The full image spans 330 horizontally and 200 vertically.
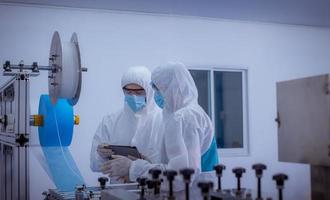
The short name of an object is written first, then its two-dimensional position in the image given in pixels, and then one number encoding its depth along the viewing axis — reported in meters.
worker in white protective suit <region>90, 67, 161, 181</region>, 2.66
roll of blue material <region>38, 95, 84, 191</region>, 2.45
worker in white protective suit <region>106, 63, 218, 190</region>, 1.93
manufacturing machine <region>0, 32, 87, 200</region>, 2.10
